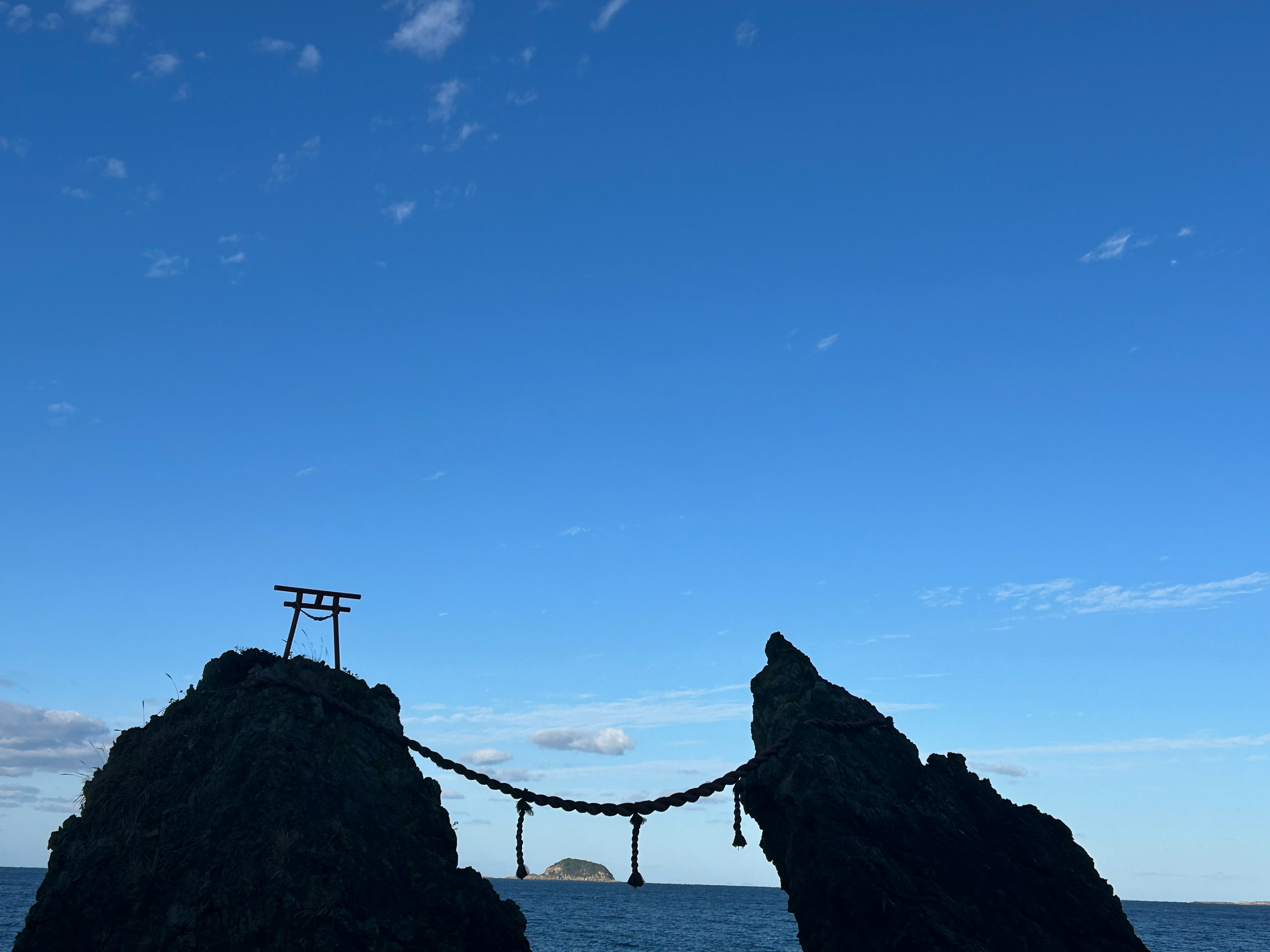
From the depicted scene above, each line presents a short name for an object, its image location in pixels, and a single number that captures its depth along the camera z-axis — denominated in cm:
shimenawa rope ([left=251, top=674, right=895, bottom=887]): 1984
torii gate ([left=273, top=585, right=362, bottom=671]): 2244
